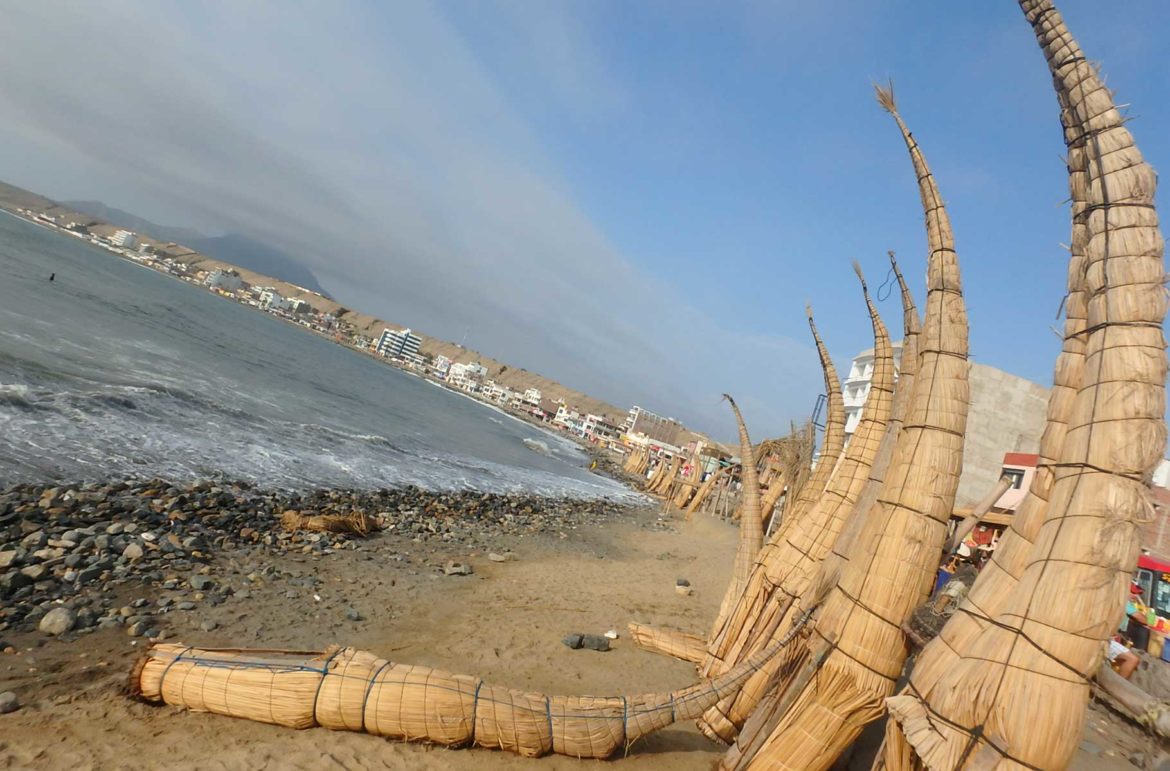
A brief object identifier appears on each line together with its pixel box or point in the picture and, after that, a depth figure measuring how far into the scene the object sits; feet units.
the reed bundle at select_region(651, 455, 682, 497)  109.65
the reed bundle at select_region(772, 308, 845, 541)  19.25
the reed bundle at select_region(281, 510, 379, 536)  32.99
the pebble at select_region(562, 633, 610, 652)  22.13
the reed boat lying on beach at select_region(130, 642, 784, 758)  13.12
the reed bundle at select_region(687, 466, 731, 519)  83.31
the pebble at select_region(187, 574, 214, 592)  22.76
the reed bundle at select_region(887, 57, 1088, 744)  8.54
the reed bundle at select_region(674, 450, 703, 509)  91.61
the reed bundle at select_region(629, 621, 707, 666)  22.15
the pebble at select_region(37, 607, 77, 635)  17.47
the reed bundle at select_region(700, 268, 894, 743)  14.51
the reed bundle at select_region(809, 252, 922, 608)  12.12
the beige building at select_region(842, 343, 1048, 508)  79.36
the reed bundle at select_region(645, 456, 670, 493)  120.21
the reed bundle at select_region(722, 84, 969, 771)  10.43
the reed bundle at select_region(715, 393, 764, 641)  18.19
